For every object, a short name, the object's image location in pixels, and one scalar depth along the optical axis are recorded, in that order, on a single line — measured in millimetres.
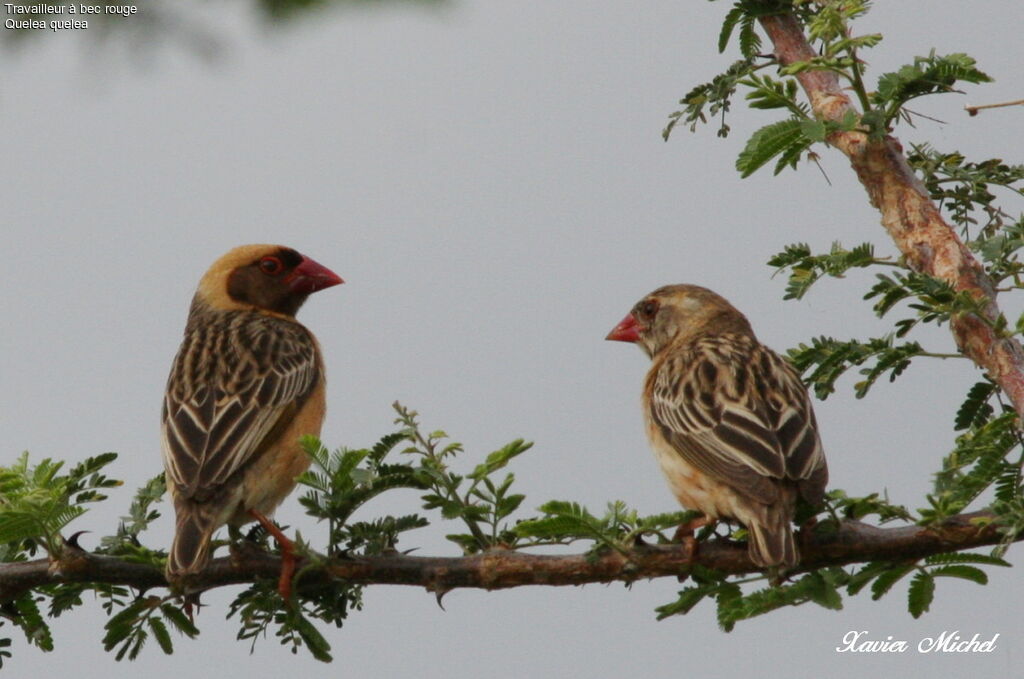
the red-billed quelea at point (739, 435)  9156
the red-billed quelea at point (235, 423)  10109
